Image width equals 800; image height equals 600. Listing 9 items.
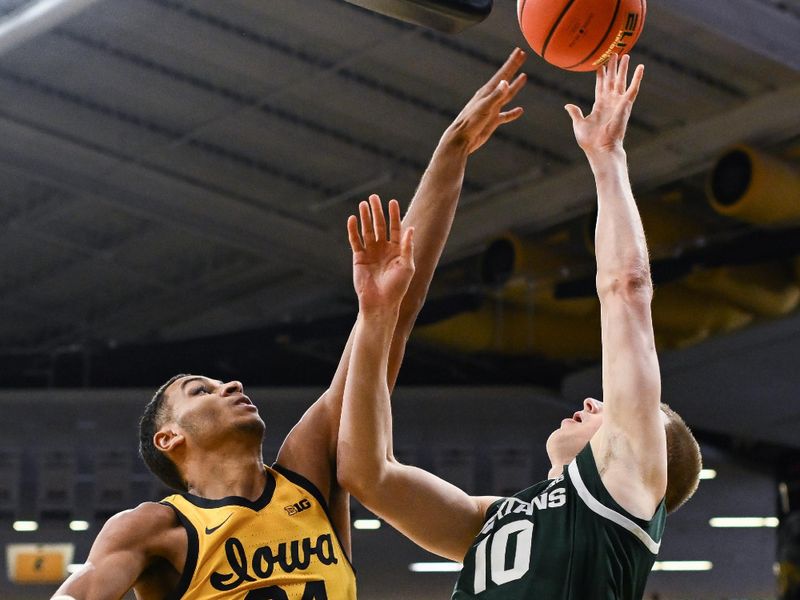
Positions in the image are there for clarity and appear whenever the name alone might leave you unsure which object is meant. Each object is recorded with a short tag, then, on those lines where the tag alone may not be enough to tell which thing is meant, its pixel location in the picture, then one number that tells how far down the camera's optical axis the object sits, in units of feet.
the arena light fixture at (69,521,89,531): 46.47
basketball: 13.92
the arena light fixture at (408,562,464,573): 46.71
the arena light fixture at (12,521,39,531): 46.10
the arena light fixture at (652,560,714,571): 46.73
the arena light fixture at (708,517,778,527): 47.47
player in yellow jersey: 10.13
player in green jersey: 9.76
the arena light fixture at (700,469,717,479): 47.83
